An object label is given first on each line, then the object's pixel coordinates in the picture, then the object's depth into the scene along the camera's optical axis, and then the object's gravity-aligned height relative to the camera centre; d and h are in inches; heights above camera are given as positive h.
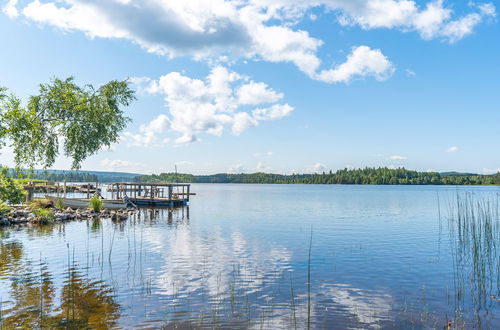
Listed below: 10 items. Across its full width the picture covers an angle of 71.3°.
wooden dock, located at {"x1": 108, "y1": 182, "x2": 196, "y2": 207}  2041.1 -130.2
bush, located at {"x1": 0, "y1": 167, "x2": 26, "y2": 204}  842.8 -23.2
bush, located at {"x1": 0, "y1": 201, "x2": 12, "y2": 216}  1120.8 -100.6
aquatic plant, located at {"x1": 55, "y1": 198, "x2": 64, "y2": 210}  1496.2 -110.9
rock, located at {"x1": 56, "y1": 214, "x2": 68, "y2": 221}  1262.3 -140.3
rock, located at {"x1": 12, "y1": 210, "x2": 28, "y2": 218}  1192.4 -120.3
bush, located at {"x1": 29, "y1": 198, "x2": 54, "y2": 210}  1376.0 -103.6
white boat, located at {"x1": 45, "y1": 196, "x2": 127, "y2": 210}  1593.3 -108.4
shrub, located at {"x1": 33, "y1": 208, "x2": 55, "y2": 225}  1169.4 -127.5
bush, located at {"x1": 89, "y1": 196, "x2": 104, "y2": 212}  1509.6 -113.2
